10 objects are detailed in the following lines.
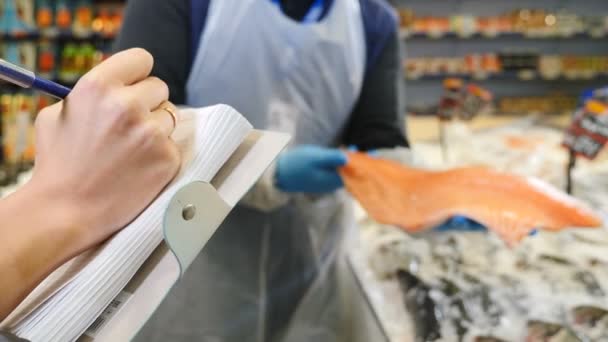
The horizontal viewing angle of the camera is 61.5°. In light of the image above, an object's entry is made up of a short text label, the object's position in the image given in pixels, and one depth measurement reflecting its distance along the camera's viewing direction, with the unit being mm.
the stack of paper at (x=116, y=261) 345
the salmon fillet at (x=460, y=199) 631
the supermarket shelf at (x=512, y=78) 4074
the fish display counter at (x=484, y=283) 629
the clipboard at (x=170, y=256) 341
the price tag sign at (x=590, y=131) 908
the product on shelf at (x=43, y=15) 3242
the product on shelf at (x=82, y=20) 3338
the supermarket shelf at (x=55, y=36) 3279
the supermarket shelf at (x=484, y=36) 4008
